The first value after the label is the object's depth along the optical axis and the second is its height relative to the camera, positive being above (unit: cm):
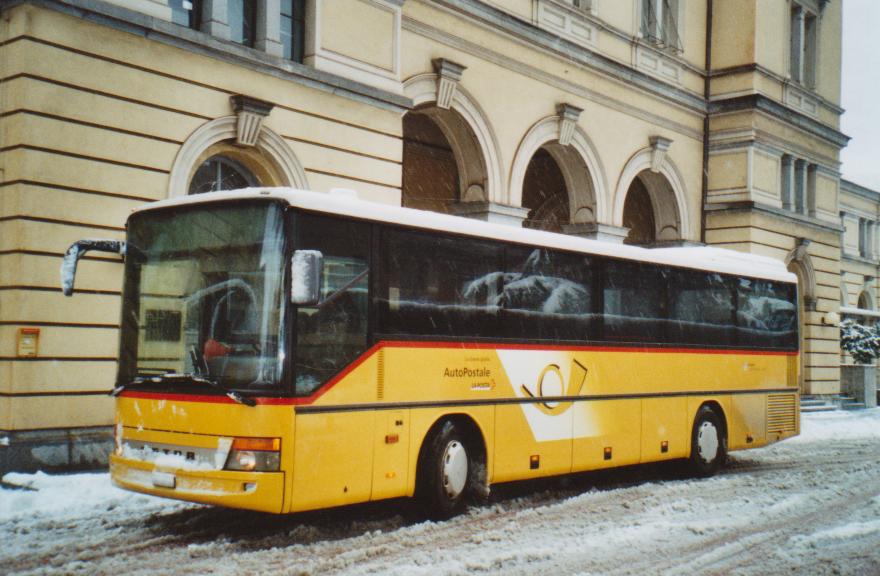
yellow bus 797 -3
